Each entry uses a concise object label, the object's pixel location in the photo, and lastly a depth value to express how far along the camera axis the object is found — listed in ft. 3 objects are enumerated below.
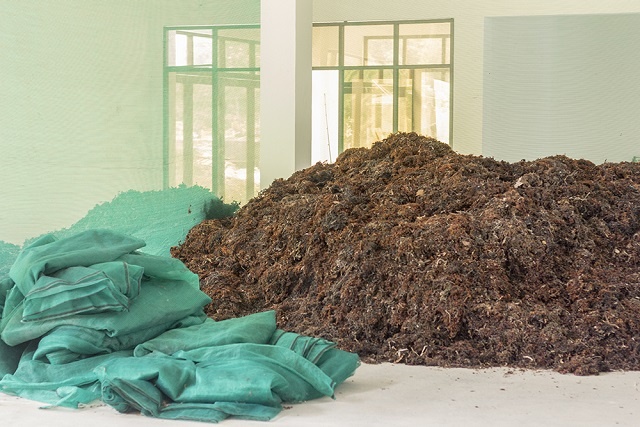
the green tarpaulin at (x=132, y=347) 8.85
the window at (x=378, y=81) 34.17
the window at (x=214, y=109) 16.76
